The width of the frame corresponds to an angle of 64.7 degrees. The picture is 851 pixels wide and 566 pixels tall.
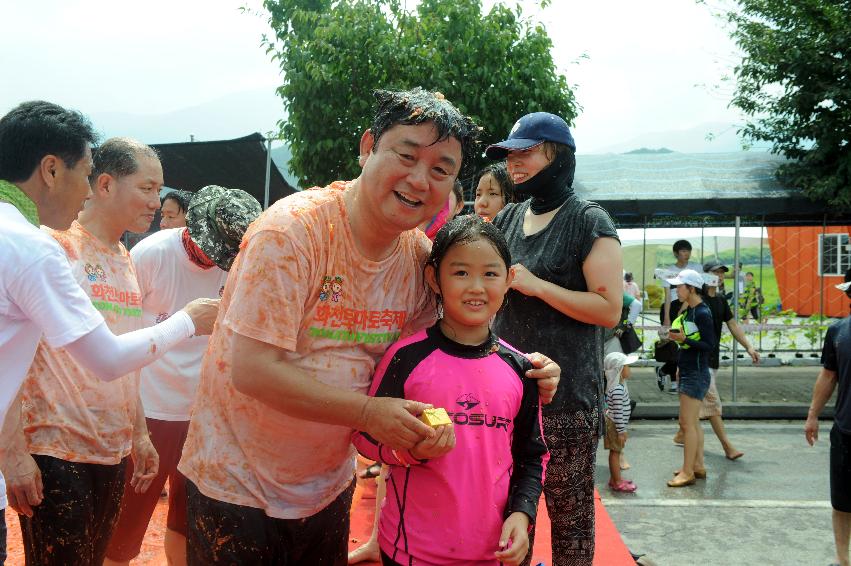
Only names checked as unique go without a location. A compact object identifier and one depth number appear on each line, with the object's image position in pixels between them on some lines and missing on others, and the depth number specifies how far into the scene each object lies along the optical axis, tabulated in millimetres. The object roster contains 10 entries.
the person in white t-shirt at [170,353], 2887
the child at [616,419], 5789
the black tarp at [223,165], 10414
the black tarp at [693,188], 9984
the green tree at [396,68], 9633
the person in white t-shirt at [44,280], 1667
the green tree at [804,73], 11320
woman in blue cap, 2414
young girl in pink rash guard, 1780
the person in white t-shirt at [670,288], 8320
